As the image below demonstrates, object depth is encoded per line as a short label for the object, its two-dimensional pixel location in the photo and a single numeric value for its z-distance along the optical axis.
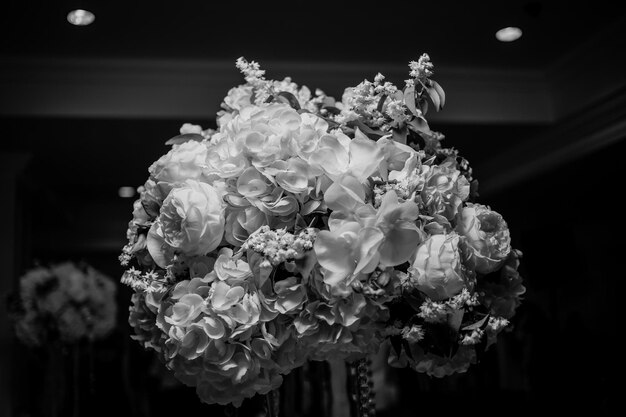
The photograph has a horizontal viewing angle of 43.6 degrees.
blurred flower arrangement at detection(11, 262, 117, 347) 3.49
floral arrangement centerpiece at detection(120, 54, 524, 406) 0.93
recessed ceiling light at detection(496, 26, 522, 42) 3.96
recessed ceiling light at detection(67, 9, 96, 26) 3.53
